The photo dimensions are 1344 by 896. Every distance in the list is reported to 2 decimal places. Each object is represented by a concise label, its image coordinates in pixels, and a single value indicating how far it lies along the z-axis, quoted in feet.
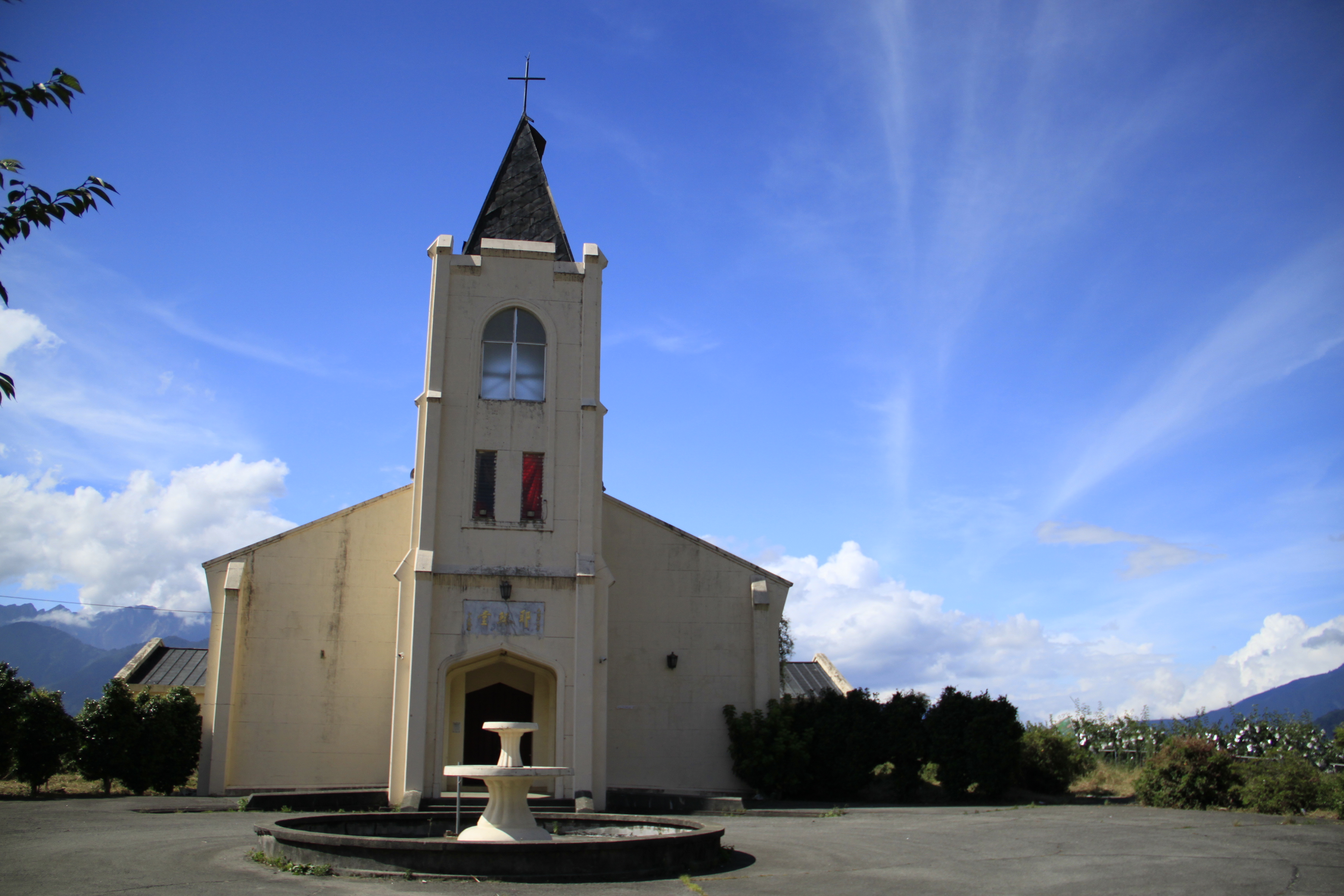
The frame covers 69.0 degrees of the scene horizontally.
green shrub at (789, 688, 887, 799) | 75.20
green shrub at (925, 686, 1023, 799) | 72.64
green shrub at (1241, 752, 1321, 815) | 58.34
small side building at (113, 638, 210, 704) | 102.32
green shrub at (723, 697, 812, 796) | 74.28
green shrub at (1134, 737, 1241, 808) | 63.21
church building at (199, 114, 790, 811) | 65.36
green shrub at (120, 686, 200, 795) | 70.08
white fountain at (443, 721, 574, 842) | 40.19
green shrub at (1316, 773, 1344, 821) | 55.62
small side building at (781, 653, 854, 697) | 118.93
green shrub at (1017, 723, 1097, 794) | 77.41
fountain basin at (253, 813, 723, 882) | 33.04
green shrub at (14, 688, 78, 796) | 63.98
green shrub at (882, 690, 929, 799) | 74.43
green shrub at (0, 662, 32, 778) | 62.80
